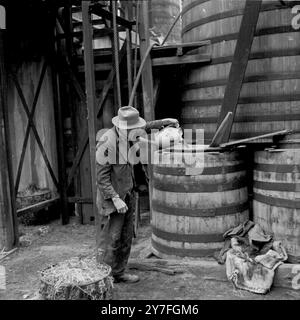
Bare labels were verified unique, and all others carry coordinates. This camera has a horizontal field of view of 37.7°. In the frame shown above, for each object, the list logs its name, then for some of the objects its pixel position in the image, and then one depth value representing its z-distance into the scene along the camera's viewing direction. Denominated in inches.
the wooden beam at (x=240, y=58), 196.4
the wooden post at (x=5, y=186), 233.1
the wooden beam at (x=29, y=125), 271.6
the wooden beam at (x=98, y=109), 267.6
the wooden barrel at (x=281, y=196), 175.3
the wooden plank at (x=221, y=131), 194.4
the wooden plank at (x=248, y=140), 183.5
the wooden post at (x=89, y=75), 197.0
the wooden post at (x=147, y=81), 245.0
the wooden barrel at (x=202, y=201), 191.9
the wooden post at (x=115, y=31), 225.2
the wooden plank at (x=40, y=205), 266.6
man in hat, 167.9
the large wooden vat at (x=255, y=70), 209.0
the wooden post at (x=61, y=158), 291.1
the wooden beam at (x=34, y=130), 273.9
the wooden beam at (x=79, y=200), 285.4
